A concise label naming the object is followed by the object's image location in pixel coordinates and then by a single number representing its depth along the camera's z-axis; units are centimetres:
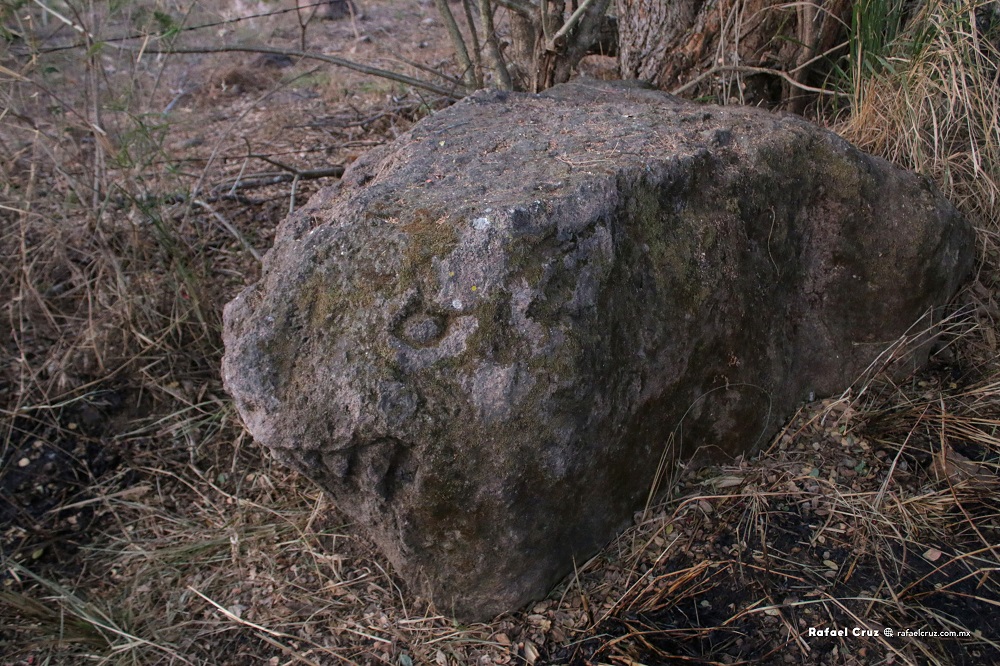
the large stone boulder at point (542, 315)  150
